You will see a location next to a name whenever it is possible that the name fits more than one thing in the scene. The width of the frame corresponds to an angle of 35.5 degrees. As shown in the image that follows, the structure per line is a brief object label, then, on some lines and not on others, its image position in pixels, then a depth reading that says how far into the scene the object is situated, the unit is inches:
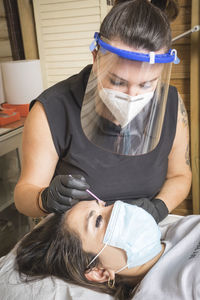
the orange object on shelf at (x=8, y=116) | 76.5
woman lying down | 42.6
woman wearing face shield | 37.6
